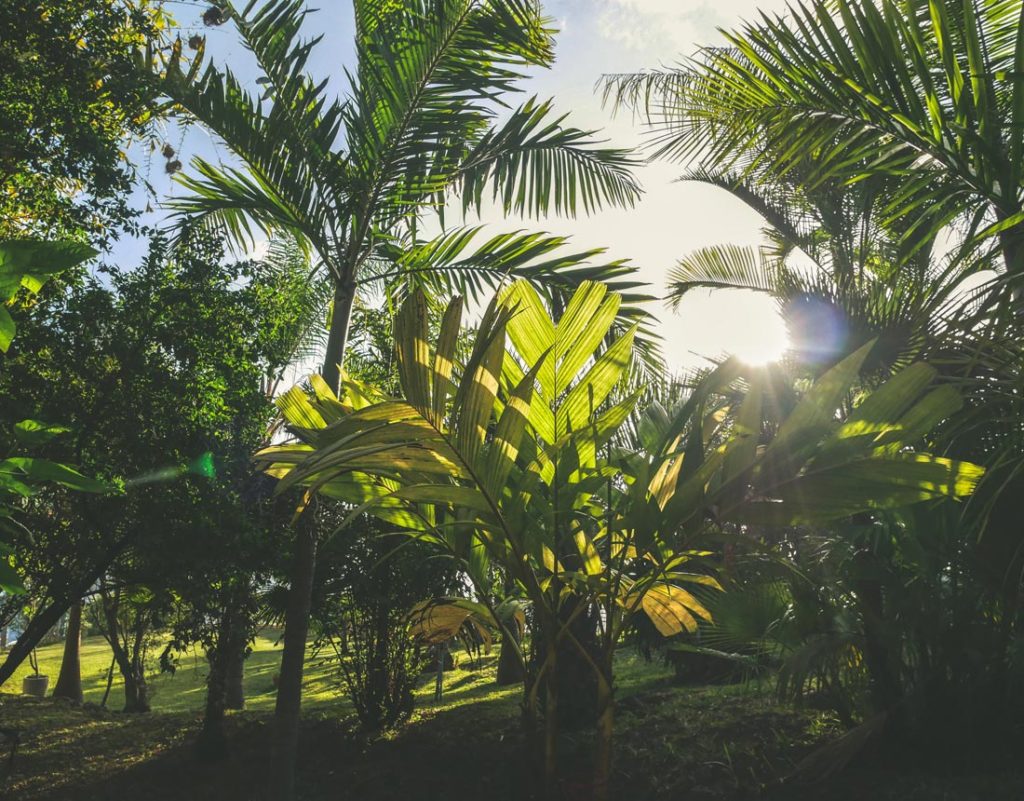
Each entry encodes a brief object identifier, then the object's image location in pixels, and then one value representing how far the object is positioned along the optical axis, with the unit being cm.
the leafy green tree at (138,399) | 522
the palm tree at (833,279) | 379
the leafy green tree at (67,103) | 503
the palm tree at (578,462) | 247
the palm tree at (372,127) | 497
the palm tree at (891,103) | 266
